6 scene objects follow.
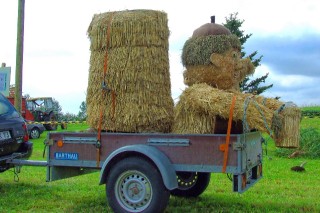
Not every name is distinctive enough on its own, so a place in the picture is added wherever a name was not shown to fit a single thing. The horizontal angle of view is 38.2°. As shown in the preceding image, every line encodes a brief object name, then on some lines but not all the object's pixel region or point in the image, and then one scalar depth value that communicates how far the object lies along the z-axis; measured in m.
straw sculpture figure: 5.40
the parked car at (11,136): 7.64
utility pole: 12.98
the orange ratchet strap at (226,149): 5.21
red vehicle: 26.77
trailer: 5.27
